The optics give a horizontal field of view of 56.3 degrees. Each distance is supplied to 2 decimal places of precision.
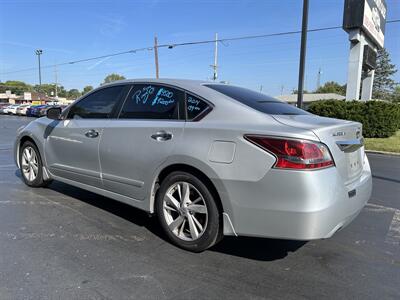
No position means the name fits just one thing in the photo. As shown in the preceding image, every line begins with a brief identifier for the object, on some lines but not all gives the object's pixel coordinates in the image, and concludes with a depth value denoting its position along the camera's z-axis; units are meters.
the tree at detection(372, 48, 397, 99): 76.19
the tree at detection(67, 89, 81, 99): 158.00
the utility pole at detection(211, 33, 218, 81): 43.33
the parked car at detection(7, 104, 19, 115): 44.63
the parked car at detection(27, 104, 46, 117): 37.88
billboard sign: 16.94
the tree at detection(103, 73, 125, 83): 112.72
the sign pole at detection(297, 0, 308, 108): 12.21
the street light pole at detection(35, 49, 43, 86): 65.69
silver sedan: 2.90
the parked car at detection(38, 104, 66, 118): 36.41
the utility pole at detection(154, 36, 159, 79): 35.59
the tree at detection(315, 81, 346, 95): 94.12
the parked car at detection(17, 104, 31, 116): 41.68
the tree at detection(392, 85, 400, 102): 73.68
